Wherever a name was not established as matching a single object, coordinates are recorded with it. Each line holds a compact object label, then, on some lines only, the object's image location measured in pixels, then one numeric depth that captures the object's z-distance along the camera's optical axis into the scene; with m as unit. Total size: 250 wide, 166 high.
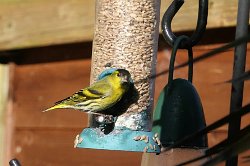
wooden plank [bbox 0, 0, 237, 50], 6.64
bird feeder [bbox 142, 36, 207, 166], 4.27
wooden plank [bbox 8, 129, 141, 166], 7.24
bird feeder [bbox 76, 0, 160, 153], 4.82
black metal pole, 3.09
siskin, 4.73
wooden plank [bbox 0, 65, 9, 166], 8.35
